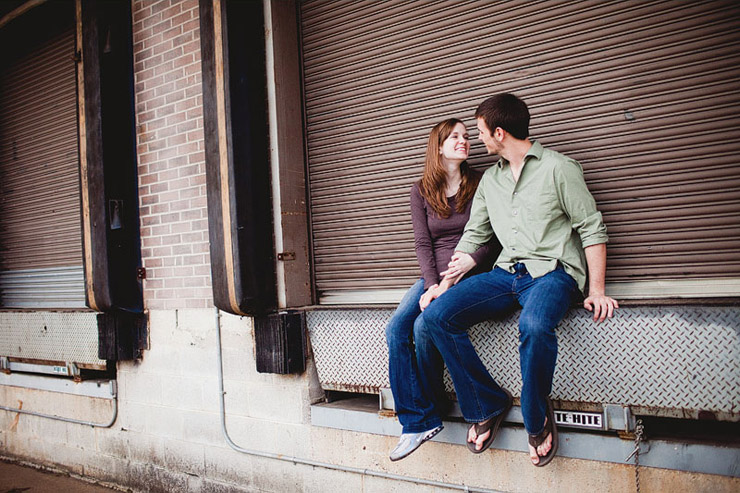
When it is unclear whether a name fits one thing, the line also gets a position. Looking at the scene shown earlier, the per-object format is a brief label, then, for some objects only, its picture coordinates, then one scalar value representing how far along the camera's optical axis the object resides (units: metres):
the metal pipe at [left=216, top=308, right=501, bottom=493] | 3.49
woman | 3.32
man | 2.83
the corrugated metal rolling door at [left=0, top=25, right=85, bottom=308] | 6.25
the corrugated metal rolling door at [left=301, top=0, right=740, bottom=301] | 2.98
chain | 2.86
